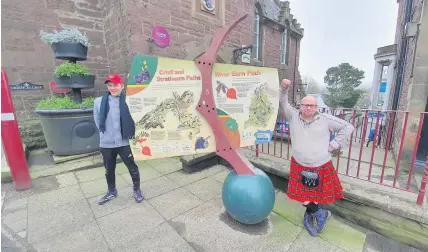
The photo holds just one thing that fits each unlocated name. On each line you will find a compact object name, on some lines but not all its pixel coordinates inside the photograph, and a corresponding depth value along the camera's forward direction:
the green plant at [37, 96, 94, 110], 3.93
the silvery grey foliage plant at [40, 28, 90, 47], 3.77
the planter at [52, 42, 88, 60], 3.85
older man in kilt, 2.09
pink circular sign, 4.59
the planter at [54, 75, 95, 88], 3.99
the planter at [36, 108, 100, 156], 3.91
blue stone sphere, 2.24
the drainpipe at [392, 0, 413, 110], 5.12
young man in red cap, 2.44
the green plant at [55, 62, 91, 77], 3.89
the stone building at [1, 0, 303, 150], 4.29
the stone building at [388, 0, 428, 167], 3.30
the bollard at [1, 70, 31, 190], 2.93
